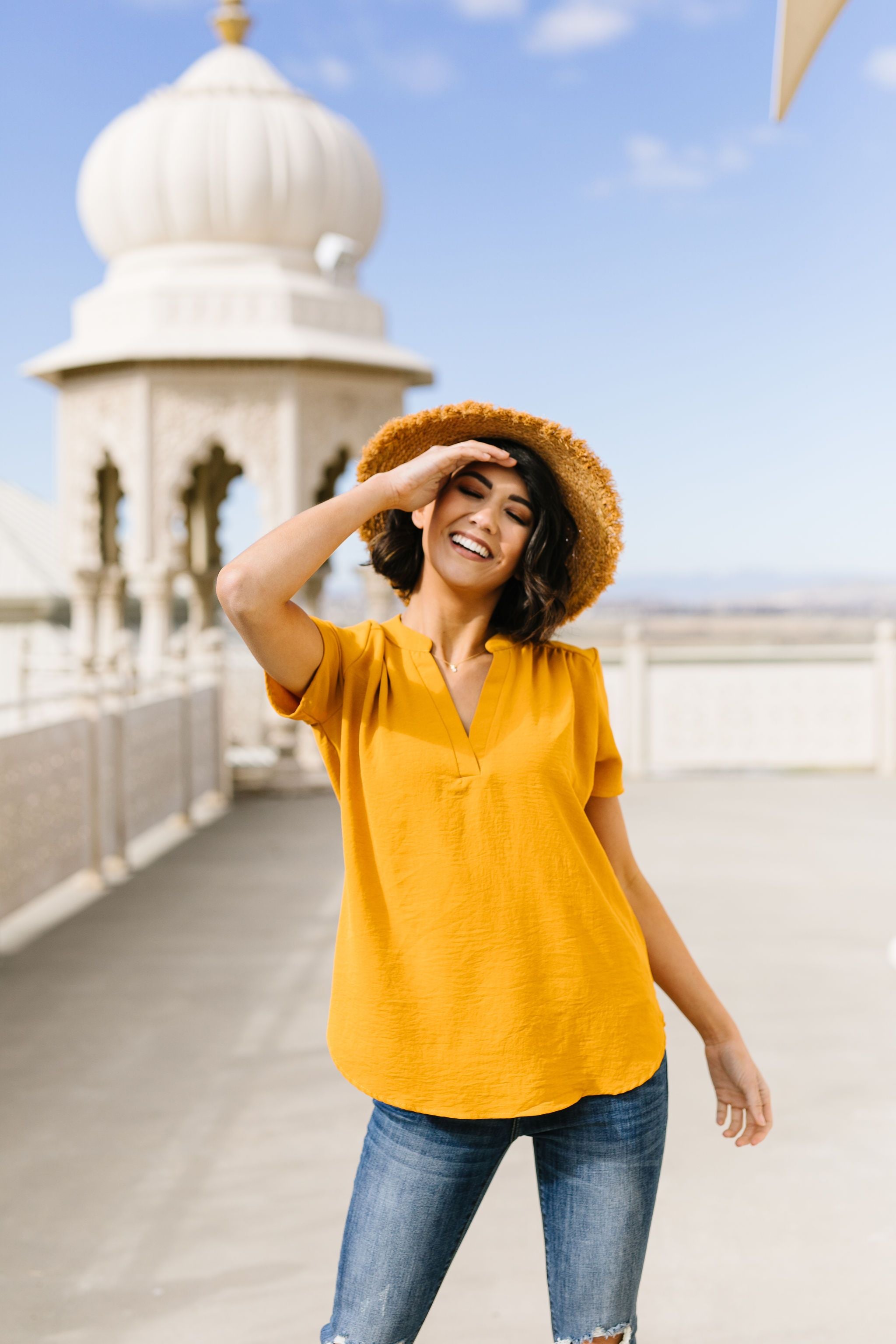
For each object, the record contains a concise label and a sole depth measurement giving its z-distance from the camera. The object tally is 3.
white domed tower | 9.71
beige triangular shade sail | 3.98
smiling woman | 1.43
